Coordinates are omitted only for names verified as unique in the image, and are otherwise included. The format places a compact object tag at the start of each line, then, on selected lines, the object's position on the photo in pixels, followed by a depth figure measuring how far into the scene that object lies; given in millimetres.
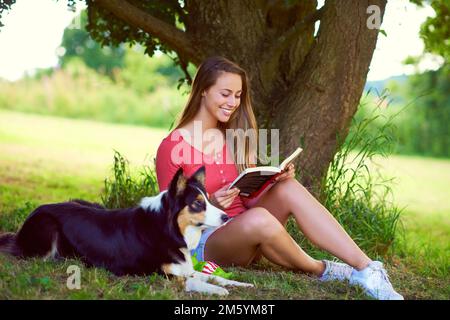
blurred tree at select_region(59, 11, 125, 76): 28281
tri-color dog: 3311
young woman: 3604
